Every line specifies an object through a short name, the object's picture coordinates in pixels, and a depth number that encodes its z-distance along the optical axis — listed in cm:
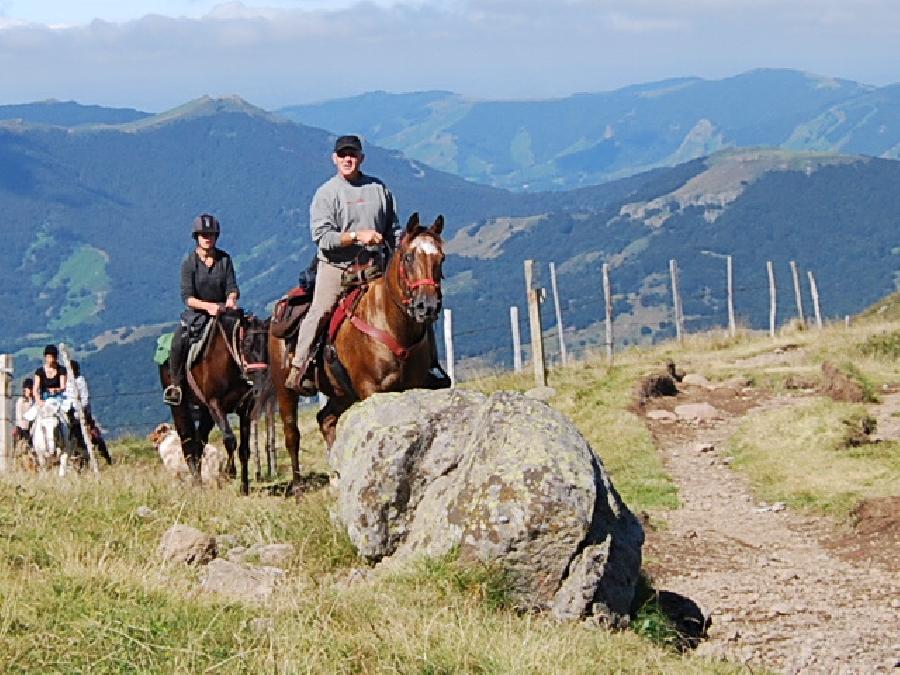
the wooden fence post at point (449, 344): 2525
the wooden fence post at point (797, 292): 3422
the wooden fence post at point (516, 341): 2830
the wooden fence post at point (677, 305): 3092
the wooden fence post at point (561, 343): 3053
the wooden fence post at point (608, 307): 2725
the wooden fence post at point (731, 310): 3228
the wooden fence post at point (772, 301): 3478
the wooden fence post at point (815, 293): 3469
